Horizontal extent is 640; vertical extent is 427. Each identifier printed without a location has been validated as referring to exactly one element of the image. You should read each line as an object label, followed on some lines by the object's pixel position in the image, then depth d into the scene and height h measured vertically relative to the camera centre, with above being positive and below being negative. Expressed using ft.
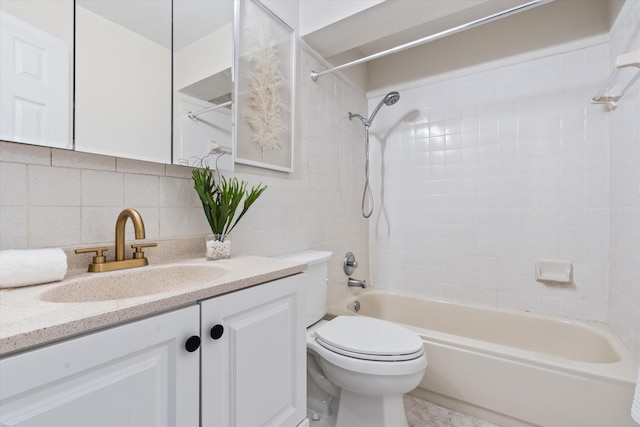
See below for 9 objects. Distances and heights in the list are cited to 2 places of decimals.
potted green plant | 3.53 +0.09
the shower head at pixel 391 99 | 6.62 +2.66
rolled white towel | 2.09 -0.43
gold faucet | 2.76 -0.41
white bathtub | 4.00 -2.55
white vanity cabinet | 1.43 -1.03
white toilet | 3.86 -2.10
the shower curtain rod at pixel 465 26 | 4.15 +2.94
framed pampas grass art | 4.50 +2.10
